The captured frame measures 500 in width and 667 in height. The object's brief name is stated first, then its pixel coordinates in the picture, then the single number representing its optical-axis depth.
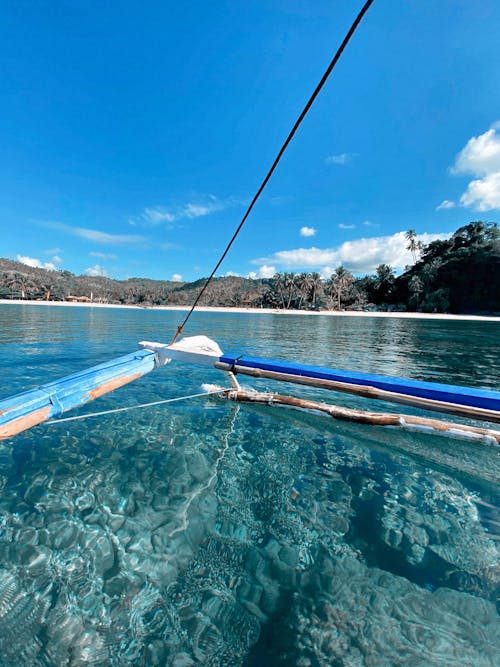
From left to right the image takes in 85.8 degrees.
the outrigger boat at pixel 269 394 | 3.13
